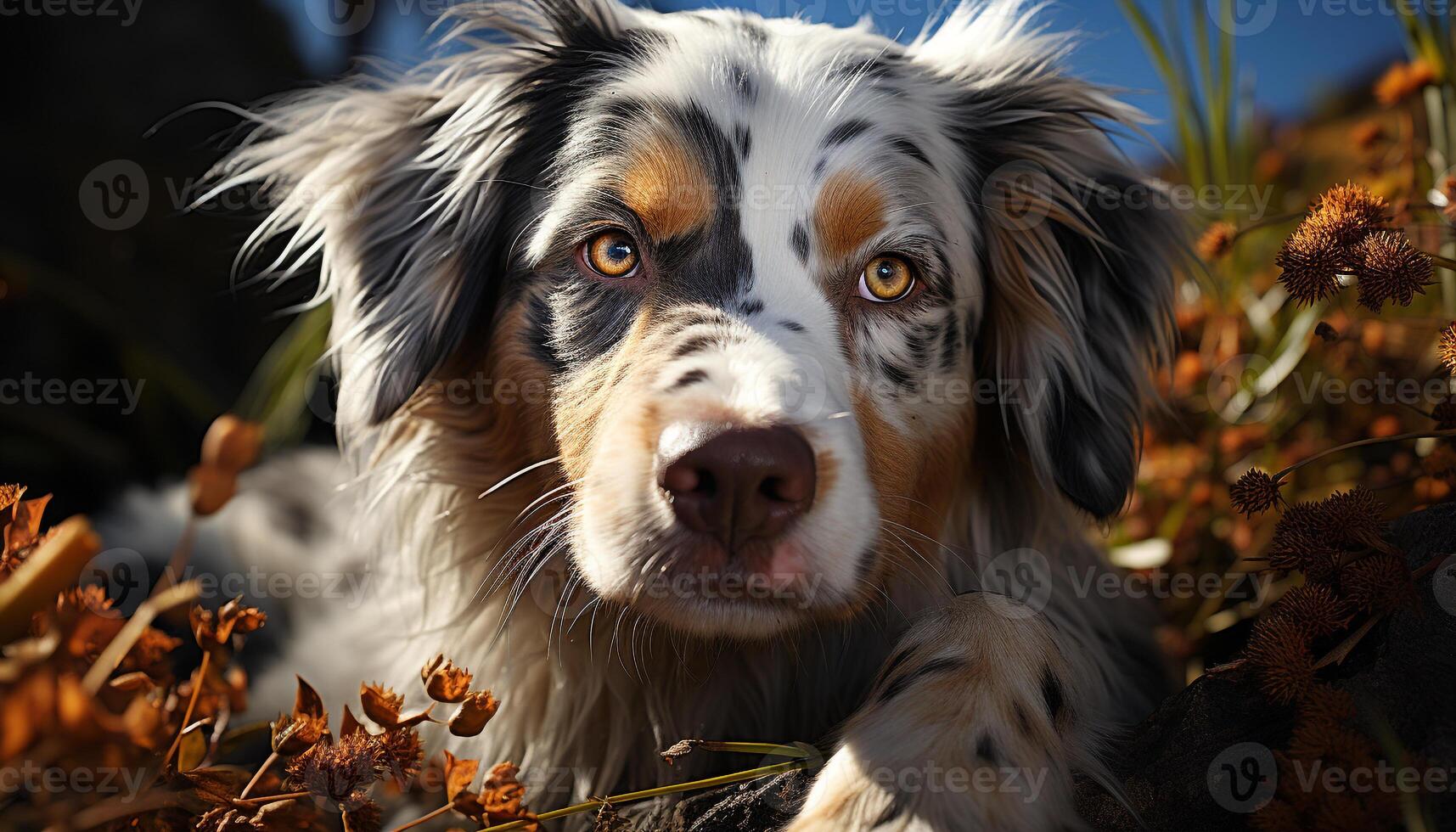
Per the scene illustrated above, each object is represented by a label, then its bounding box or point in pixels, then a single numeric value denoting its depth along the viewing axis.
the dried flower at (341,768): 0.83
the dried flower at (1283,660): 0.84
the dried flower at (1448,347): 0.85
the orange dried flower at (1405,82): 0.98
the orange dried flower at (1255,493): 0.86
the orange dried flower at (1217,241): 0.93
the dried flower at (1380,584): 0.84
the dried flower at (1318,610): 0.85
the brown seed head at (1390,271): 0.85
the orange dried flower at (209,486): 0.79
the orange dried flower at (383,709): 0.84
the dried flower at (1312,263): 0.86
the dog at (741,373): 0.86
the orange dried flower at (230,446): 0.79
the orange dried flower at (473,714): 0.84
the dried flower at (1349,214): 0.86
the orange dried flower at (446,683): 0.84
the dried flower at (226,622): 0.84
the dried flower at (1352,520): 0.85
